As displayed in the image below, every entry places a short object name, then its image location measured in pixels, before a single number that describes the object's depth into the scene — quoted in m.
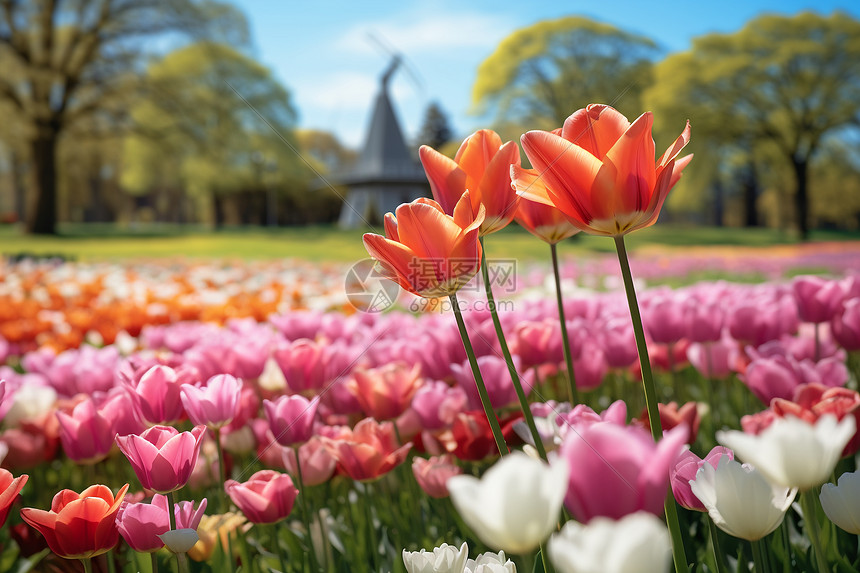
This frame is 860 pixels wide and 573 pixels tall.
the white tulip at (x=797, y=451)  0.60
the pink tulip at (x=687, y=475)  0.86
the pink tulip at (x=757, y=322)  1.88
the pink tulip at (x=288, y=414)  1.26
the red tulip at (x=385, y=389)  1.51
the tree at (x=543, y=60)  21.42
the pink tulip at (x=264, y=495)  1.11
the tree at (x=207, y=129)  22.92
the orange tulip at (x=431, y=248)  0.82
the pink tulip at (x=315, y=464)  1.36
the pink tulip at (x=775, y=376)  1.33
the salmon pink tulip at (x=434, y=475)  1.28
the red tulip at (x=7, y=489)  0.89
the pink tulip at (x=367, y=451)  1.24
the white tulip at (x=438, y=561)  0.79
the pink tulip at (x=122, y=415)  1.28
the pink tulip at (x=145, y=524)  0.92
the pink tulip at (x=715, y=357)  1.95
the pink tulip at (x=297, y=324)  2.23
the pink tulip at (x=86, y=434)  1.28
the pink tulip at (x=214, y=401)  1.10
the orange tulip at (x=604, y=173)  0.80
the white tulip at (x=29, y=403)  1.82
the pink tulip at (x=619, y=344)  1.80
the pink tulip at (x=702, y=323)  1.81
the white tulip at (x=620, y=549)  0.46
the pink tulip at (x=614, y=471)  0.50
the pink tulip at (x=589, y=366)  1.72
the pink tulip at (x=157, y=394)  1.14
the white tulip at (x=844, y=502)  0.84
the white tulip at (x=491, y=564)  0.78
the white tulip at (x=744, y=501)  0.73
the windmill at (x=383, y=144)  21.98
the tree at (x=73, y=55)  22.33
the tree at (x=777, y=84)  26.23
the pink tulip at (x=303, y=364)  1.55
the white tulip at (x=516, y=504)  0.51
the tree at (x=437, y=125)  47.50
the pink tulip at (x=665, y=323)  1.82
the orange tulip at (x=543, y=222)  1.12
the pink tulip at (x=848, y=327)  1.70
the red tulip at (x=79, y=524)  0.89
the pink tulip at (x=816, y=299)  1.72
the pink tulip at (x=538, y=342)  1.65
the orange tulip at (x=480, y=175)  0.99
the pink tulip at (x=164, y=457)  0.92
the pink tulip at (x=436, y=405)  1.50
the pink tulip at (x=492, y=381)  1.42
